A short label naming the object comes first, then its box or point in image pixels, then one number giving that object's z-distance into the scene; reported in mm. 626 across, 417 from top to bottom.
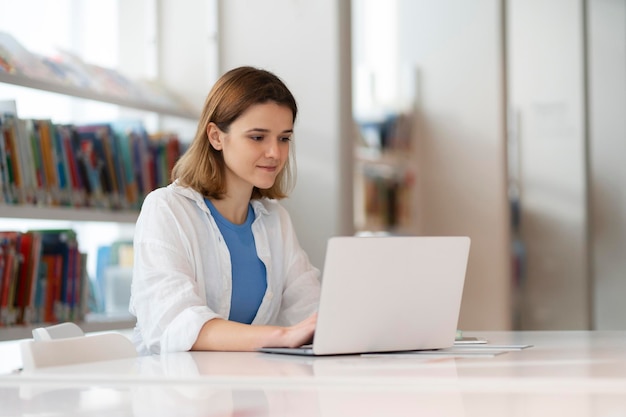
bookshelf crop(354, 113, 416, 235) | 5078
